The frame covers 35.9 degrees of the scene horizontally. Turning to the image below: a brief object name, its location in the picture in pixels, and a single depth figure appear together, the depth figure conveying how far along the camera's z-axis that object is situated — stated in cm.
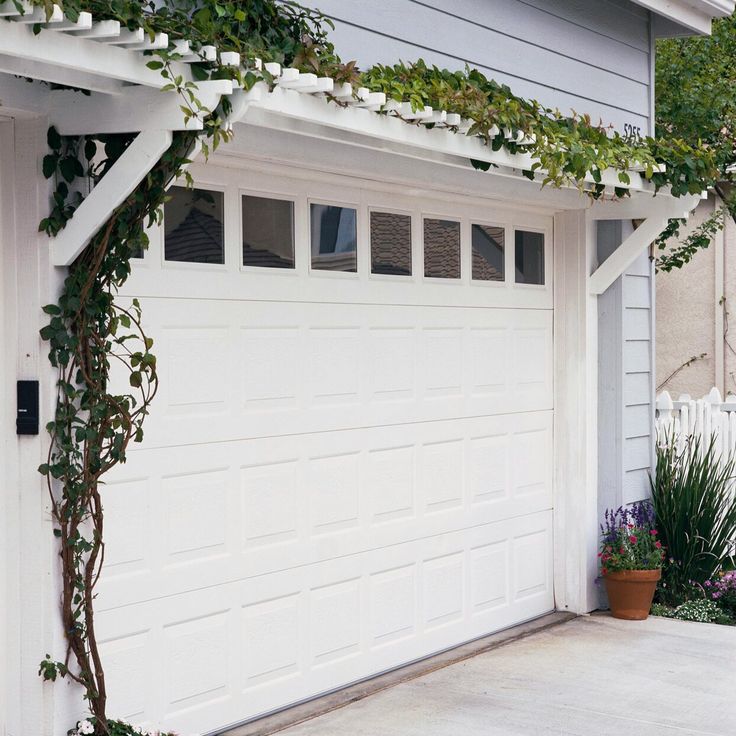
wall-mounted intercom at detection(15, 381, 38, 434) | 359
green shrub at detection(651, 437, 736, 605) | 667
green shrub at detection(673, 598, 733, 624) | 639
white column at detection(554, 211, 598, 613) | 650
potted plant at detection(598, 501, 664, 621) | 635
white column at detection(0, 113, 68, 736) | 359
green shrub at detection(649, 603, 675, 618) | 650
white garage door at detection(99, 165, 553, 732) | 421
